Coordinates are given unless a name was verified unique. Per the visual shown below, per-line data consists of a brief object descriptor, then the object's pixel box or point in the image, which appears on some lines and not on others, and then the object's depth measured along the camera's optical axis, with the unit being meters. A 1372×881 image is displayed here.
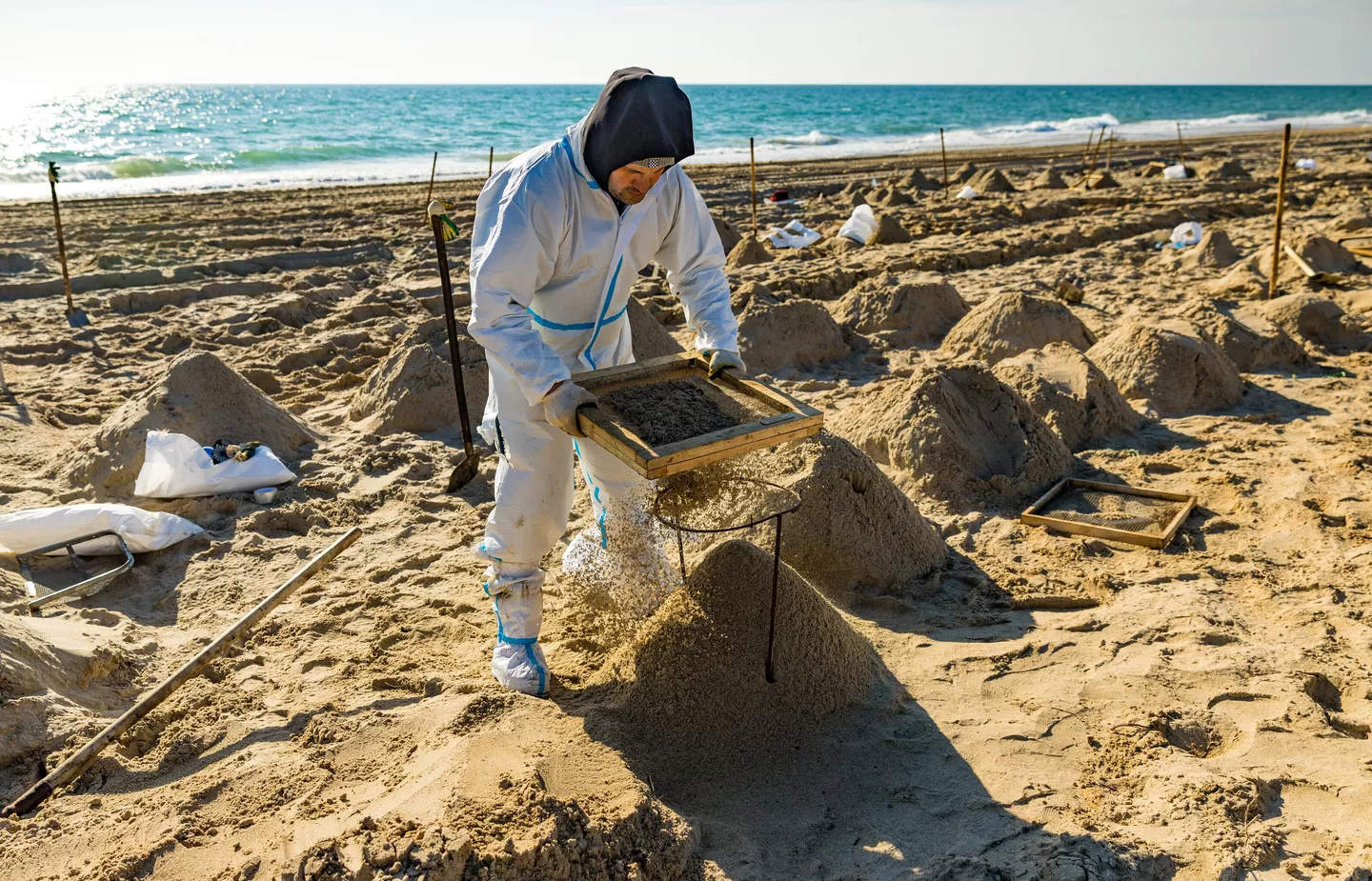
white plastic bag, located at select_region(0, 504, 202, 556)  3.83
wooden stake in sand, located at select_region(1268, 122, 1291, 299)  6.89
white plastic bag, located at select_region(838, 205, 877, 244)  10.28
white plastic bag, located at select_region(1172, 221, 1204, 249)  9.57
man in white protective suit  2.44
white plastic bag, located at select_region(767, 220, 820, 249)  10.23
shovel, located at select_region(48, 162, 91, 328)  7.34
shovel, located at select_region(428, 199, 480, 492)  4.25
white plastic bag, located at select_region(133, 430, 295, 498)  4.39
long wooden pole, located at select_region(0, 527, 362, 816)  2.40
